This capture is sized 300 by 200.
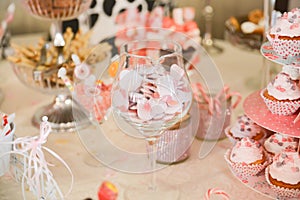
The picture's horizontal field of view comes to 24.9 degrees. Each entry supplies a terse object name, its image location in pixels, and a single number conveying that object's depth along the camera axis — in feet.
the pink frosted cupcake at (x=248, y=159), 3.71
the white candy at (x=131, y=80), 3.44
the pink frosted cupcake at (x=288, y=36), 3.60
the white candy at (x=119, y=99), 3.47
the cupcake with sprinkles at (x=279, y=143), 3.78
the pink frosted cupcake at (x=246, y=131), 3.99
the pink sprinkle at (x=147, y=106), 3.40
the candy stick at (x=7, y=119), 3.72
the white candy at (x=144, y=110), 3.40
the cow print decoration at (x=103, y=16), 5.38
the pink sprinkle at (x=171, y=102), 3.43
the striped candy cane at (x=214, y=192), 3.53
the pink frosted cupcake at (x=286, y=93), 3.69
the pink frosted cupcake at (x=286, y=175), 3.51
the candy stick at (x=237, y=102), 4.57
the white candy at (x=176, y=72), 3.49
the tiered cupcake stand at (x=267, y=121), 3.62
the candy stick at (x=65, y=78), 4.07
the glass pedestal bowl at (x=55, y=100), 4.42
